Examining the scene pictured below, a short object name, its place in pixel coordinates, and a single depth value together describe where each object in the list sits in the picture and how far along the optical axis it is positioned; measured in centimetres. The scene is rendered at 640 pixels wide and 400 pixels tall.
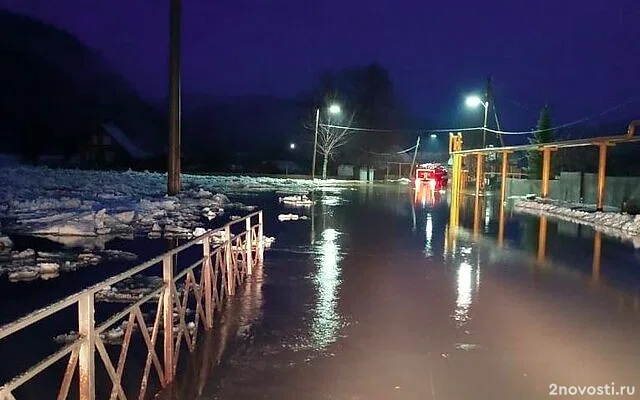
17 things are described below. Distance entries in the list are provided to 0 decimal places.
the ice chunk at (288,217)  2091
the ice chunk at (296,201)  2832
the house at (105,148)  7656
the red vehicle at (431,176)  5413
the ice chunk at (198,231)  1549
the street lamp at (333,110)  6127
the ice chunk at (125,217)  1822
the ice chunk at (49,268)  1056
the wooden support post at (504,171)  3294
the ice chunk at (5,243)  1306
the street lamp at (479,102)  4194
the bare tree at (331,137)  7112
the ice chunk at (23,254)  1188
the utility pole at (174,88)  2472
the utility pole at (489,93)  4347
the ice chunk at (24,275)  995
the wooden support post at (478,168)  3781
